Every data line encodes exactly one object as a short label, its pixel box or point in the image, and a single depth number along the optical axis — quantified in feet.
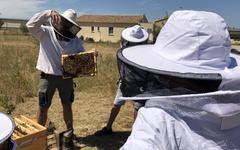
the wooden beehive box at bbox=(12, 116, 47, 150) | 11.52
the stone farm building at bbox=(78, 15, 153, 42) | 179.11
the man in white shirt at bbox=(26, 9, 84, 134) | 15.20
